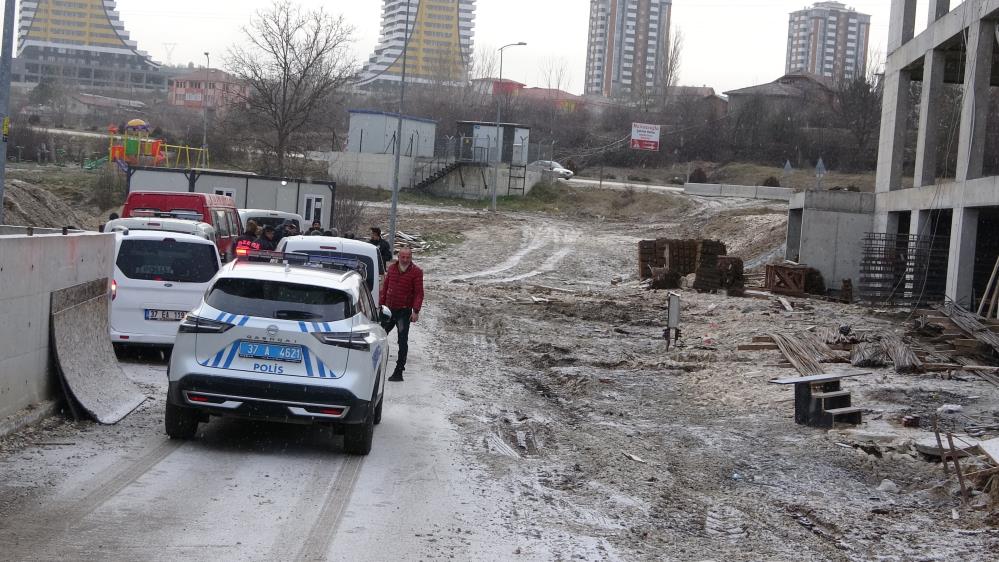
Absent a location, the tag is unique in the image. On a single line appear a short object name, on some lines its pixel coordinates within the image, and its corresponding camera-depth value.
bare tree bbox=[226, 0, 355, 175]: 56.88
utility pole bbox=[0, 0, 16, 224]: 16.06
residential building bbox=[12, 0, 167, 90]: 174.75
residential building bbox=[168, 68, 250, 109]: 150.25
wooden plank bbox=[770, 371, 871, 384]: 11.83
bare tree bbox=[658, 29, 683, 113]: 109.19
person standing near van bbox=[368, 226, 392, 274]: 19.70
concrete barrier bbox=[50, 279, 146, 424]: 9.75
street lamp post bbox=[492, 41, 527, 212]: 51.77
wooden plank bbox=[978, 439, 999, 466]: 8.43
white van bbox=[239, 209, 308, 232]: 25.89
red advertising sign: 82.62
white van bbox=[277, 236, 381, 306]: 15.51
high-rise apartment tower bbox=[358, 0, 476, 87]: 183.00
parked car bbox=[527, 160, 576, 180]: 70.96
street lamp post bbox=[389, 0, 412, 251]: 32.66
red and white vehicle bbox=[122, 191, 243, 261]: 21.06
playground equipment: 58.83
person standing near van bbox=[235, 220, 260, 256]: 18.16
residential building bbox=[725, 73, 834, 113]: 92.94
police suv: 8.66
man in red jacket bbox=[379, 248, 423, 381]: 13.80
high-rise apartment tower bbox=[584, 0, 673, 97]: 188.88
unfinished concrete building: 24.05
